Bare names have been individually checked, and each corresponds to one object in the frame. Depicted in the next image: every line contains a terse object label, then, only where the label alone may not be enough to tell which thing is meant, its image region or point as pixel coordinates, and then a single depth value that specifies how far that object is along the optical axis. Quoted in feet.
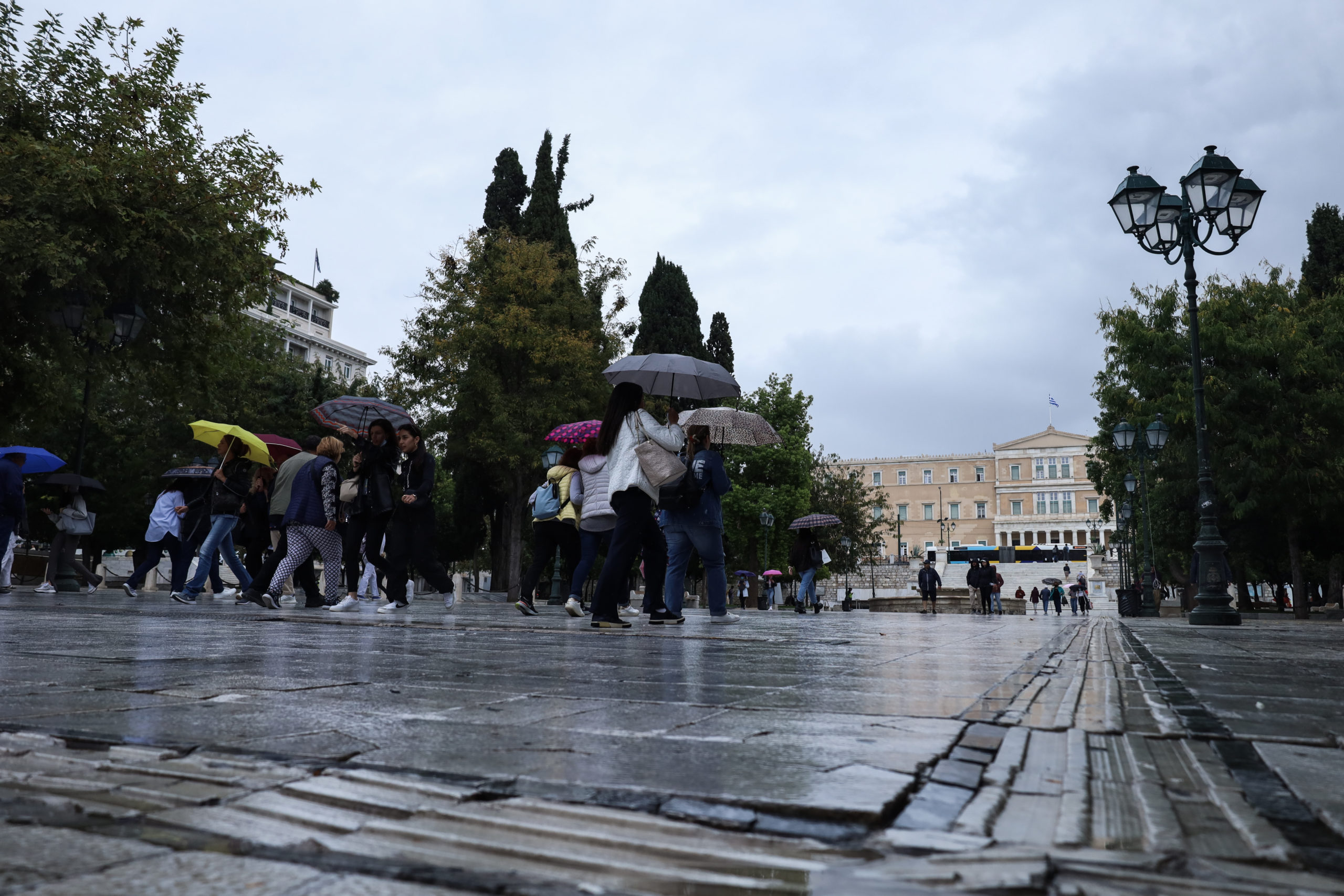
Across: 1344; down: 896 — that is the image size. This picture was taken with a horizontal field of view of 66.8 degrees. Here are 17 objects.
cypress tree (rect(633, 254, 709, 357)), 144.66
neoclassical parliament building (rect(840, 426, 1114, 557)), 353.31
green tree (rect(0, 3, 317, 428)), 40.52
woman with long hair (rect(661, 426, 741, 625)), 29.63
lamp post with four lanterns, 40.42
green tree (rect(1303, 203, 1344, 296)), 138.51
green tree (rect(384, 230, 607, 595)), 87.25
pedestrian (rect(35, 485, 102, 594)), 48.55
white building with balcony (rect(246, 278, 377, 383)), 229.04
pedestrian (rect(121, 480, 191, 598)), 44.27
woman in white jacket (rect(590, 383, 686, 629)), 24.81
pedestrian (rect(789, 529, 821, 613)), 69.21
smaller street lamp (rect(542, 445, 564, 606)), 61.46
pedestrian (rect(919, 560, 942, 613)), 111.65
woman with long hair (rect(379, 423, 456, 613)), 32.04
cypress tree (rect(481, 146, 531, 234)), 119.75
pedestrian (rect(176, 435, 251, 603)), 39.29
